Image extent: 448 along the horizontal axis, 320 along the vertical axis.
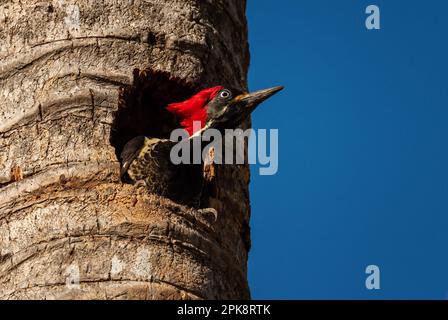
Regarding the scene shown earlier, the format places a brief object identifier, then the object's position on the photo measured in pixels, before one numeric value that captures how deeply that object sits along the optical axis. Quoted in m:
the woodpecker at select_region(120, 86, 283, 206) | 11.88
